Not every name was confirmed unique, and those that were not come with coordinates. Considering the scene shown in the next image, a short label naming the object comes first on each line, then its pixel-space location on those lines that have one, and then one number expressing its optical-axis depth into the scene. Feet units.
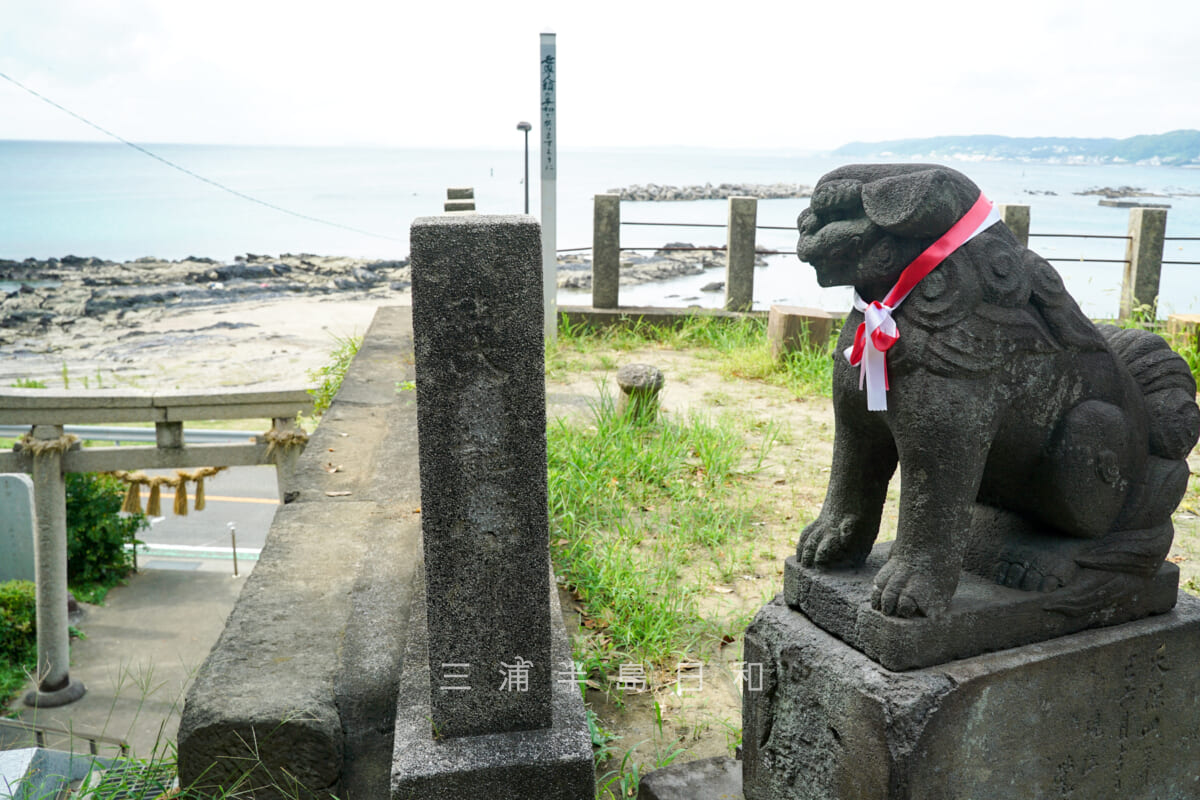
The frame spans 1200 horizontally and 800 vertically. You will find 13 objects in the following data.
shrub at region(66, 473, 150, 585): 33.55
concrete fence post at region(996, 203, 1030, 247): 29.58
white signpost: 25.00
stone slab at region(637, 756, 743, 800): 7.09
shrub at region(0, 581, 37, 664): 27.20
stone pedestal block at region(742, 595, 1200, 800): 5.49
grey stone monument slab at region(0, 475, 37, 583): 31.35
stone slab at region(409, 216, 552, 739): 5.53
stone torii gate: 20.77
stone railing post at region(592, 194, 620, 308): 30.12
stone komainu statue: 5.41
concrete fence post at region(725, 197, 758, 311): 30.19
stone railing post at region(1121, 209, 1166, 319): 29.63
